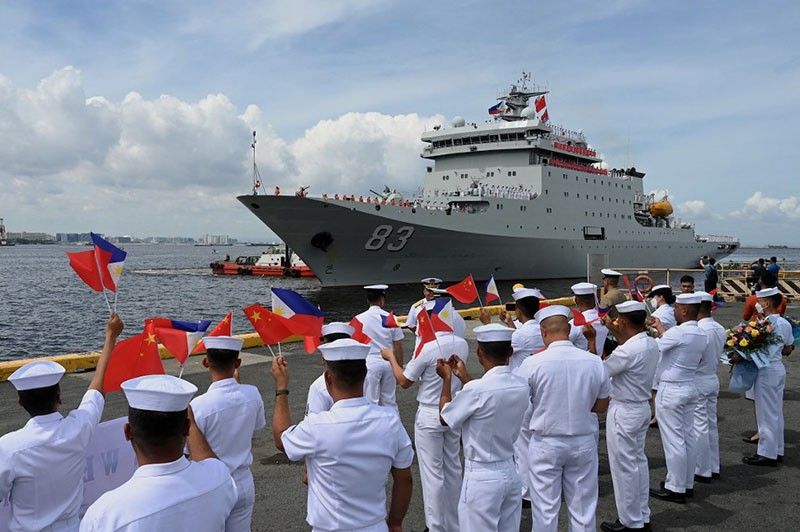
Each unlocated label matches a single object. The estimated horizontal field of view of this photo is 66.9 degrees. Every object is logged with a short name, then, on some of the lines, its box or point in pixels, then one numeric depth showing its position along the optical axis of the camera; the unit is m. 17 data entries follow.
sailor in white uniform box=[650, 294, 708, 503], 4.59
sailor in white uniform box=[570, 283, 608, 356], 5.23
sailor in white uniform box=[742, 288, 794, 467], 5.38
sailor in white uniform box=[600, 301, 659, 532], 4.11
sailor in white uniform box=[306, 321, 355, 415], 3.37
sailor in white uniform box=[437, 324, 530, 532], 3.08
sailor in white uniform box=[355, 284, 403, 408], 4.49
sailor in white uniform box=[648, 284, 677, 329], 6.46
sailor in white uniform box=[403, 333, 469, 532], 3.97
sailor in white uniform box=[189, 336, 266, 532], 2.94
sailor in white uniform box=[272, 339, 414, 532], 2.43
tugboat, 49.41
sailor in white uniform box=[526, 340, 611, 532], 3.48
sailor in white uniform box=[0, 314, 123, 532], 2.37
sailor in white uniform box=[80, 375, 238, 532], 1.74
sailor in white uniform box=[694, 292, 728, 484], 4.83
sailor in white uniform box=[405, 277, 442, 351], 5.49
